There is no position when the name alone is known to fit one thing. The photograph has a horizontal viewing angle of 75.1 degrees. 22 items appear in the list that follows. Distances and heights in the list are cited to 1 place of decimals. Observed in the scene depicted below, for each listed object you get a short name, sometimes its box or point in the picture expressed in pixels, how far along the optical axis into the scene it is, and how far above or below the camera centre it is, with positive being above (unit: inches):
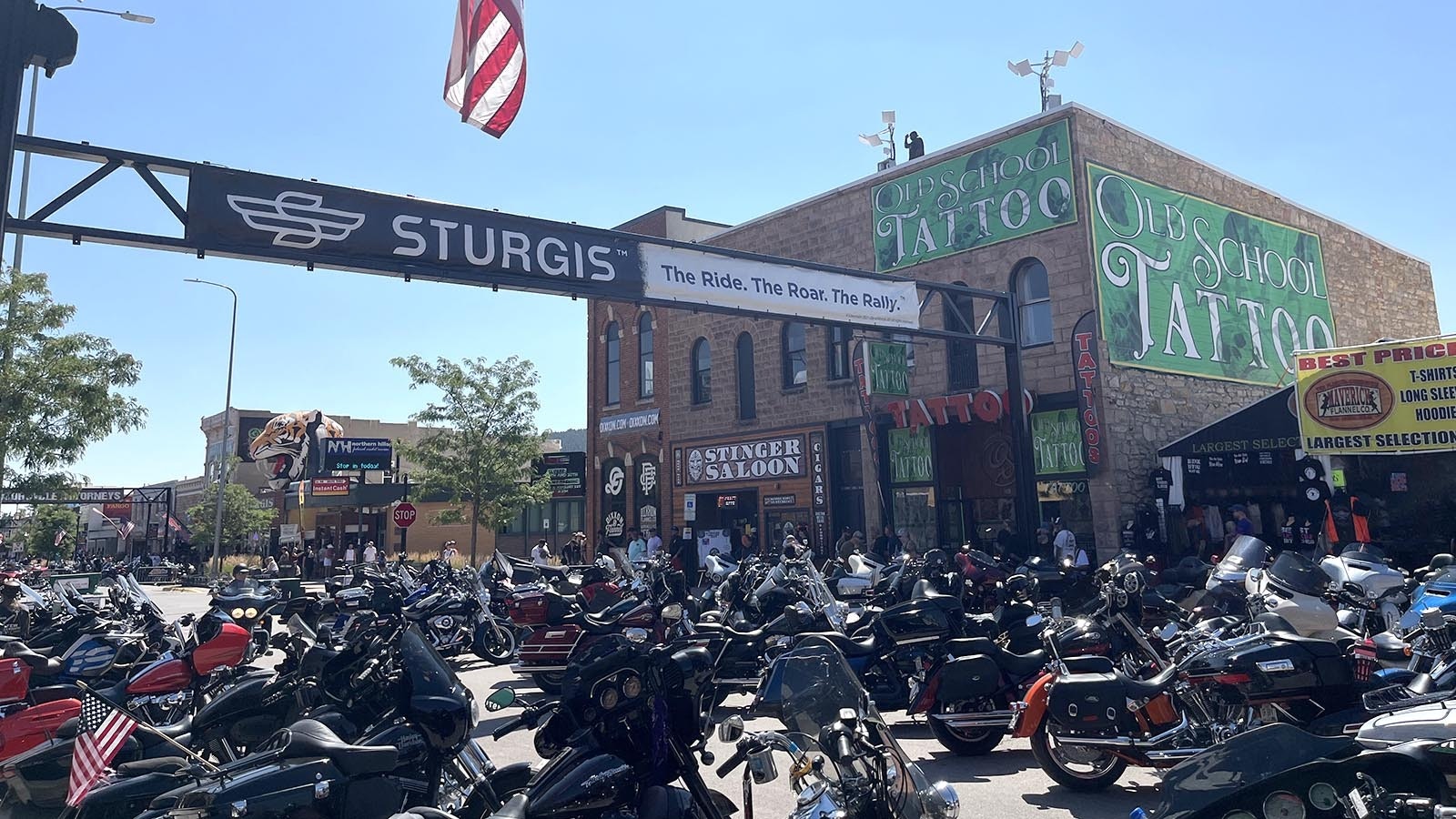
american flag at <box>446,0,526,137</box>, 415.8 +208.2
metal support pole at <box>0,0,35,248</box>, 329.7 +172.0
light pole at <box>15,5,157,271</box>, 610.7 +317.6
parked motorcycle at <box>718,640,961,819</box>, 128.8 -31.0
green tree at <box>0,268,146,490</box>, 595.5 +106.5
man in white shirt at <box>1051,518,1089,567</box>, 617.0 -12.6
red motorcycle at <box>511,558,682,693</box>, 398.6 -41.4
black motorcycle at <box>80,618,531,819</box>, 149.2 -38.0
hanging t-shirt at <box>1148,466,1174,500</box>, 711.7 +28.9
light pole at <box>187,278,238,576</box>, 1198.3 +30.6
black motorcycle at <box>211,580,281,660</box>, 355.9 -24.7
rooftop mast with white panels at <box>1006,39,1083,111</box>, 831.7 +402.4
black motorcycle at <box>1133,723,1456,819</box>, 140.4 -39.2
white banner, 505.0 +138.6
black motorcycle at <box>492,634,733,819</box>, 158.7 -35.5
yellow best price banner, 613.3 +77.2
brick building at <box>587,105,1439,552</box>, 748.0 +169.7
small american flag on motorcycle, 163.5 -33.4
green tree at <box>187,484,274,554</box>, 1841.8 +61.3
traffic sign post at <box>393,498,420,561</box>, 1123.3 +32.7
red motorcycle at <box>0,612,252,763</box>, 238.2 -38.6
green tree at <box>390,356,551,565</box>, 1117.7 +119.9
